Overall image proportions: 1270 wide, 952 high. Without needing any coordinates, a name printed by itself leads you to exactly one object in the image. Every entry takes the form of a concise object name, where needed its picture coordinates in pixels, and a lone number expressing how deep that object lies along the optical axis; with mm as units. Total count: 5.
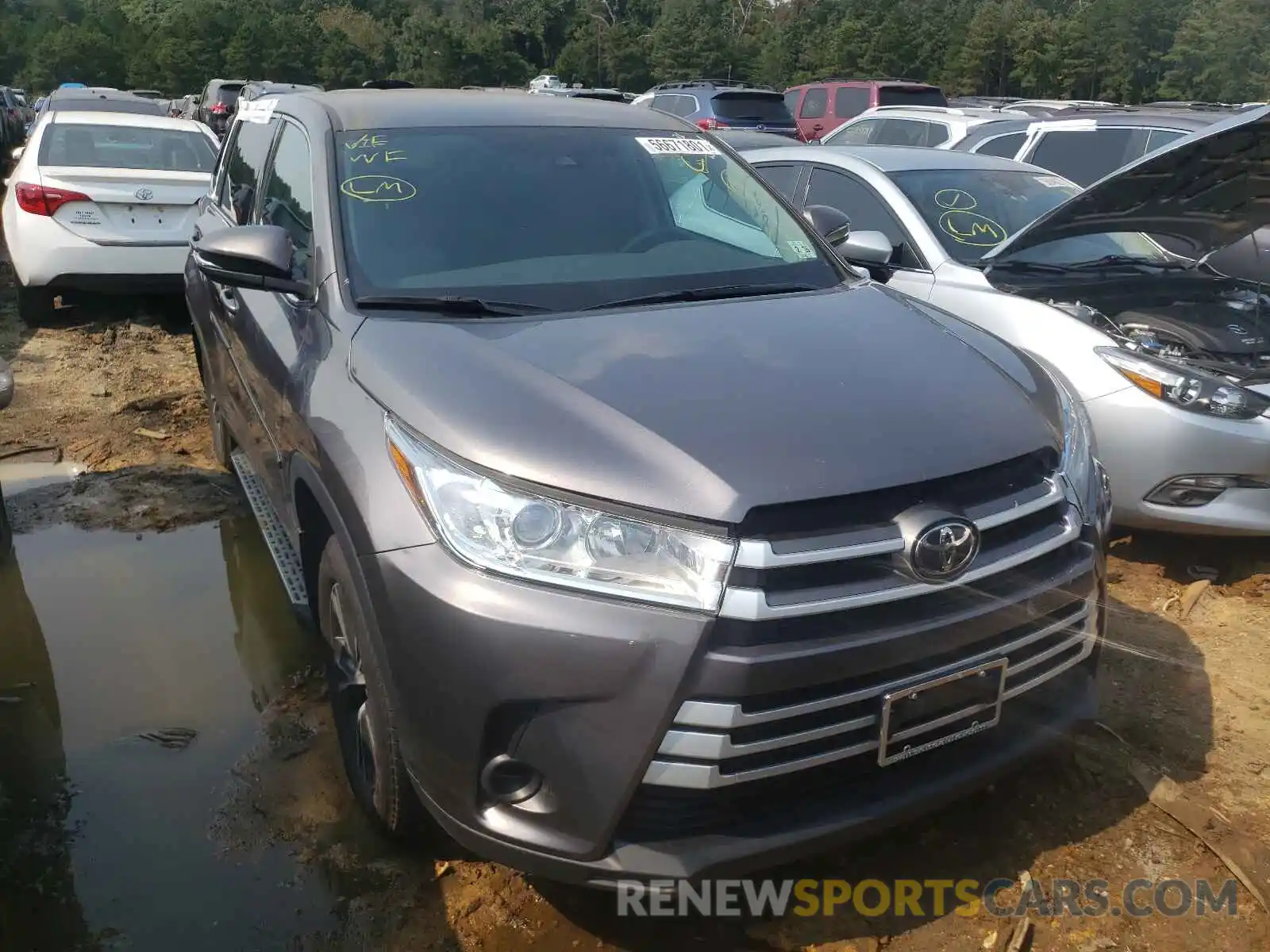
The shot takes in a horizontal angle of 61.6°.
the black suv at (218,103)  22891
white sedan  7488
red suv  17844
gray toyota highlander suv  2051
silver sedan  4035
